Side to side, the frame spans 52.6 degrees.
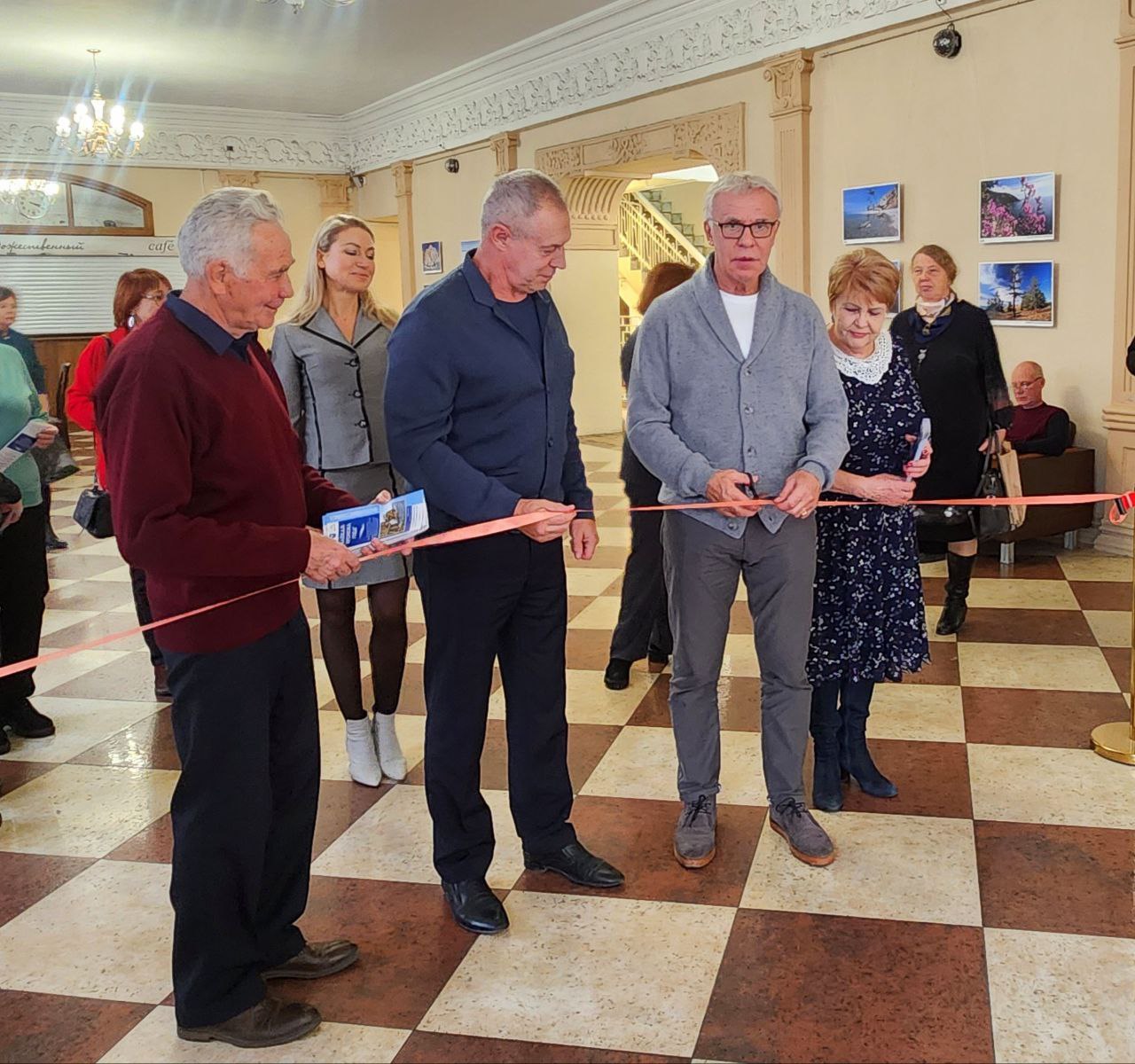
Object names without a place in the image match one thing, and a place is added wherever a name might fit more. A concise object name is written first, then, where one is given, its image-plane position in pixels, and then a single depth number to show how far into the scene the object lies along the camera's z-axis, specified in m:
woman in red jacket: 4.54
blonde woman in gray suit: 3.46
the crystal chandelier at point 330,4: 8.86
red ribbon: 2.11
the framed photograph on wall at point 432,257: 14.41
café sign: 15.04
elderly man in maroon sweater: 1.97
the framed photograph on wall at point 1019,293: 6.91
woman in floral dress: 3.10
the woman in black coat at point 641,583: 4.40
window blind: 15.23
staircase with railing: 16.78
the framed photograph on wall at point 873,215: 7.87
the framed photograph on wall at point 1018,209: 6.81
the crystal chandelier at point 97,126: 11.87
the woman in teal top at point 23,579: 4.08
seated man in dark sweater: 6.53
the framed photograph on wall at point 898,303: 7.99
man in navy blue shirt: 2.51
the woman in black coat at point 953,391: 4.82
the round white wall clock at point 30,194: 14.65
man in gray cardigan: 2.75
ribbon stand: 3.51
